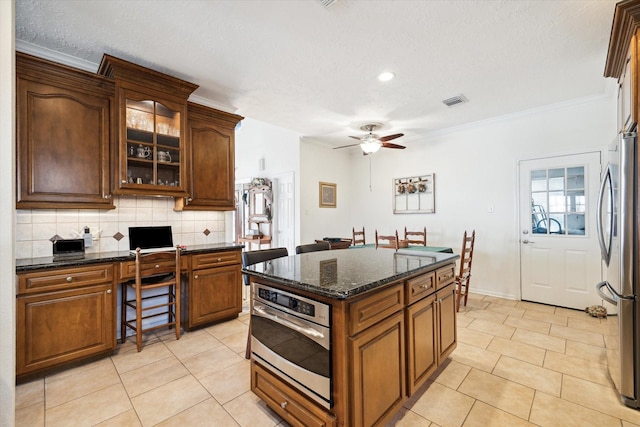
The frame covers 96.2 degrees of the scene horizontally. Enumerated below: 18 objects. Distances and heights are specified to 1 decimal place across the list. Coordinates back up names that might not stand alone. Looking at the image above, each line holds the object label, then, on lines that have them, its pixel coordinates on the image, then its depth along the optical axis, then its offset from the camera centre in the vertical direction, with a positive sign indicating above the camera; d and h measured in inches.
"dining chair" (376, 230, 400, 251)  159.9 -17.1
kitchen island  53.6 -26.0
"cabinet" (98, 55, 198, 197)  105.6 +33.2
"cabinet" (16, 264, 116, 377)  83.3 -31.8
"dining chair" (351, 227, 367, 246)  211.6 -21.1
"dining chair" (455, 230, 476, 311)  139.6 -31.1
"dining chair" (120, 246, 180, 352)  103.7 -27.1
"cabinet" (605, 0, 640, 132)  70.6 +44.5
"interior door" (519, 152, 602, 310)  139.7 -9.9
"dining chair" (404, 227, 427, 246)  184.7 -17.0
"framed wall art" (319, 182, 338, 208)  220.2 +14.1
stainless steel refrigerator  71.6 -15.1
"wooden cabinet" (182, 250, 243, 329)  119.4 -33.0
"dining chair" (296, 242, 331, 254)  111.0 -14.0
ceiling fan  158.1 +39.5
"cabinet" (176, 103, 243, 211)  128.6 +25.1
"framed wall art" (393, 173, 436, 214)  196.1 +12.7
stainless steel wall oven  55.1 -27.0
